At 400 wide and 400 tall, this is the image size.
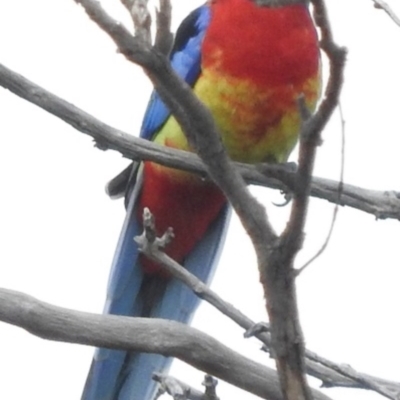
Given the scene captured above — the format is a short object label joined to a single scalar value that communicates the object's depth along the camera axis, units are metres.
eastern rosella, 6.43
